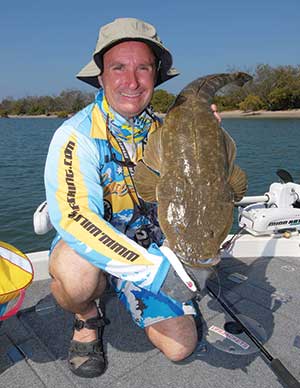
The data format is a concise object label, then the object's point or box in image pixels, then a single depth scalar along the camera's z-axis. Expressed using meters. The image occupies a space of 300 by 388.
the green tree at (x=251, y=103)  72.56
